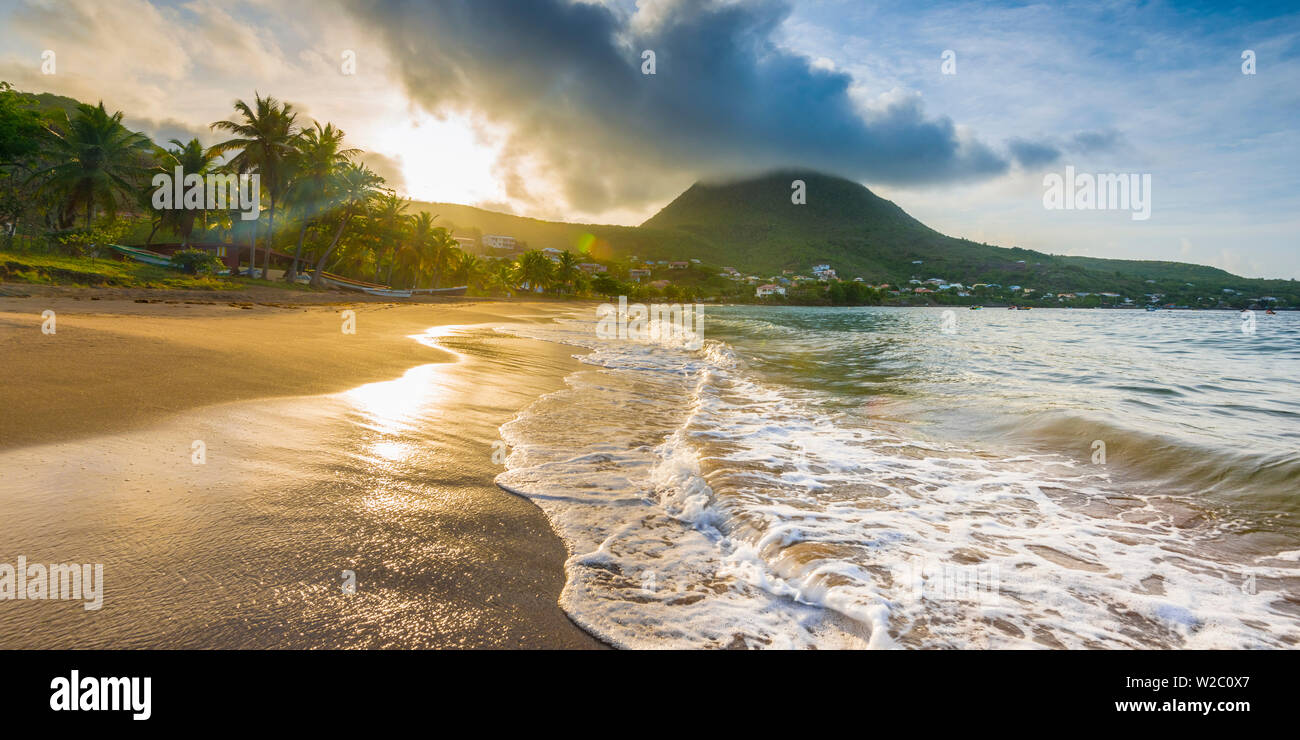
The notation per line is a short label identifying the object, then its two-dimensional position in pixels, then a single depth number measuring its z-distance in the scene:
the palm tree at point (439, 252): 69.75
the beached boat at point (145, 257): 40.09
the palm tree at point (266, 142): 41.59
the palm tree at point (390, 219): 60.06
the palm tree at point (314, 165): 45.09
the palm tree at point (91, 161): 39.94
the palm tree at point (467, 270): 81.81
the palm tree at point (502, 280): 92.81
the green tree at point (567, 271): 104.06
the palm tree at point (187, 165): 50.06
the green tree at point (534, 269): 98.38
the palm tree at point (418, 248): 67.62
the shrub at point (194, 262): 35.65
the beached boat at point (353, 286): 51.96
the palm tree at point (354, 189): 50.47
